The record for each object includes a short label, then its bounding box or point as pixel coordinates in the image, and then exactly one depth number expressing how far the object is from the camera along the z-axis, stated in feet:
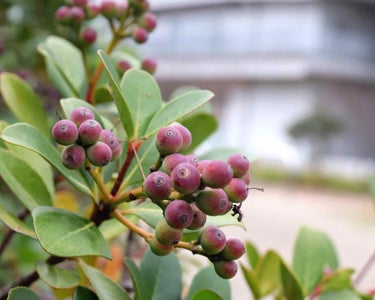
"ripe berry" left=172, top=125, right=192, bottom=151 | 1.36
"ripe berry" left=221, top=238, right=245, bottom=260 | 1.33
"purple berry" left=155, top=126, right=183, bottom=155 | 1.30
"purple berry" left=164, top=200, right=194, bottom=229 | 1.21
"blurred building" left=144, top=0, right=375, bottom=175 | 45.11
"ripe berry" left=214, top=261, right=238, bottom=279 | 1.34
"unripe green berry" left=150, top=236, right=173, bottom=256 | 1.31
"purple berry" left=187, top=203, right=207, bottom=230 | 1.27
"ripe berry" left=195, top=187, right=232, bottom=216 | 1.21
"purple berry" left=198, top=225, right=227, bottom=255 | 1.30
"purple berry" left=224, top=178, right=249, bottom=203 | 1.26
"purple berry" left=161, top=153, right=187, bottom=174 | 1.27
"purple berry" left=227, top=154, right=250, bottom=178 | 1.28
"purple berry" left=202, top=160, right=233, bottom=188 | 1.20
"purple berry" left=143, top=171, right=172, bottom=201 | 1.23
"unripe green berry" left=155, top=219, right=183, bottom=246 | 1.26
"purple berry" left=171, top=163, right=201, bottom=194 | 1.18
